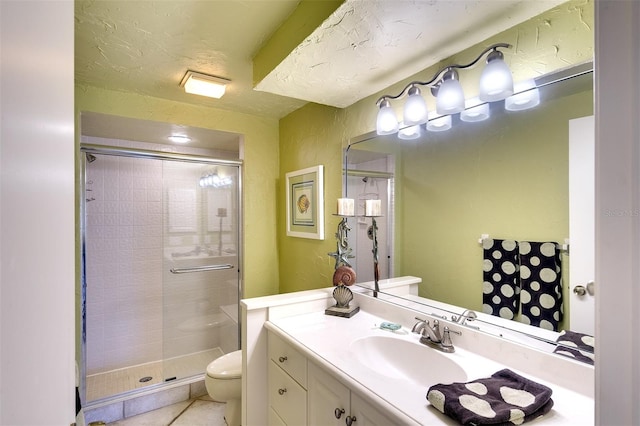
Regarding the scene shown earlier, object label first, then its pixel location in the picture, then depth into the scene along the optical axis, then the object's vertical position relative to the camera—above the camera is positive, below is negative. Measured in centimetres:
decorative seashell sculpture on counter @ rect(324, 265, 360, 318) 165 -46
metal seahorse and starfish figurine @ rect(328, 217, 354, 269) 184 -20
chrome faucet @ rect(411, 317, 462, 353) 120 -51
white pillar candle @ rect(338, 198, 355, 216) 177 +3
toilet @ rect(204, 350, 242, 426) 188 -108
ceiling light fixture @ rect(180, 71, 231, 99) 188 +82
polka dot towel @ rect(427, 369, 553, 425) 75 -51
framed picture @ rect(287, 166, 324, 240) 217 +7
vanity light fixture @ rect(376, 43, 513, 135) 111 +50
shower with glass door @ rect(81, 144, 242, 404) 272 -48
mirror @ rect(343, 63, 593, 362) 101 +7
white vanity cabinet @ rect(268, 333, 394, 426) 98 -71
